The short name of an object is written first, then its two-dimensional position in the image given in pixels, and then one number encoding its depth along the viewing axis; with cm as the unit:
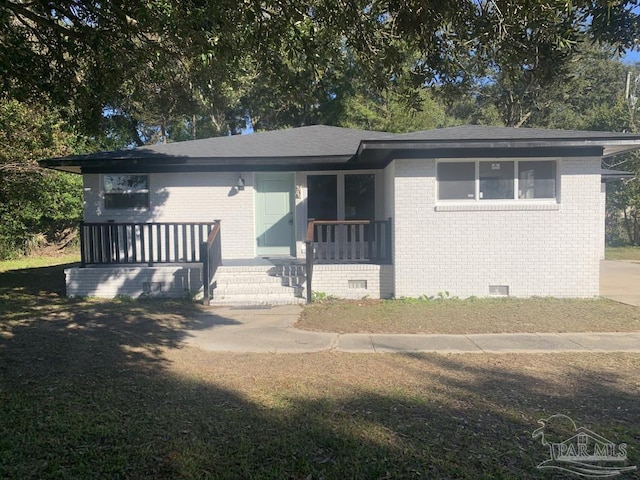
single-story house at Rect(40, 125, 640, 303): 891
